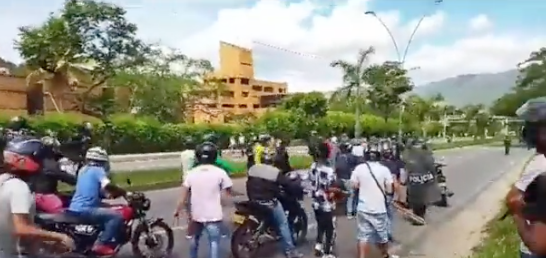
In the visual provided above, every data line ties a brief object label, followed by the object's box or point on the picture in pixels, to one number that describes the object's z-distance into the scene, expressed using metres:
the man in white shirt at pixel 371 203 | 4.93
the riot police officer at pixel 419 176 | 7.76
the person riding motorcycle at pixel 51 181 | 4.69
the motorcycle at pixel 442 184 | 8.77
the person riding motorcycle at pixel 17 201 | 3.10
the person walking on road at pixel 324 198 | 5.71
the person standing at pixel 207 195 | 4.64
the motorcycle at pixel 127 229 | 4.61
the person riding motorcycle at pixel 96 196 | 4.75
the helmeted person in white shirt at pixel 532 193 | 1.77
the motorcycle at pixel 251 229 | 5.57
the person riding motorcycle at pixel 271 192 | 5.51
